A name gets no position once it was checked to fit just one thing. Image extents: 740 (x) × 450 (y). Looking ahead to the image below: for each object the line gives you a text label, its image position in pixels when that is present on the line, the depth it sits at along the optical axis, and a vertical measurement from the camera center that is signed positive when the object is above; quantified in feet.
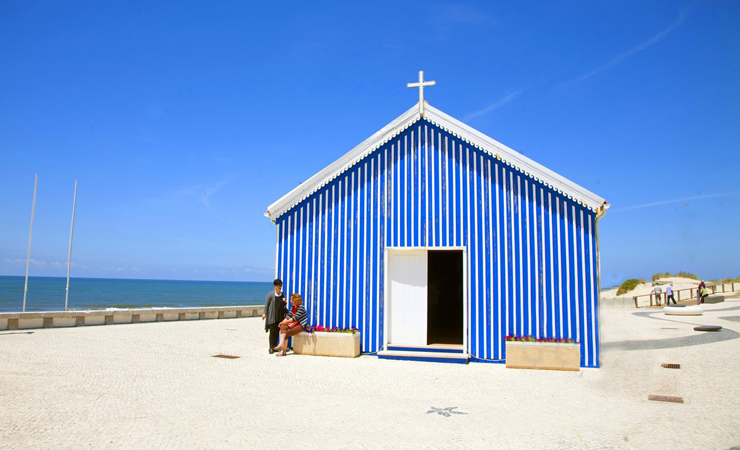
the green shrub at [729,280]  162.48 +3.99
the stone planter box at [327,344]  38.91 -4.55
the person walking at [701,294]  104.63 -0.43
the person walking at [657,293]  111.65 -0.42
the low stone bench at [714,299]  106.01 -1.41
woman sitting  39.83 -2.96
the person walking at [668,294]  102.99 -0.55
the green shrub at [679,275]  153.74 +4.99
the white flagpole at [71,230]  69.87 +6.71
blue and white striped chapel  36.09 +3.68
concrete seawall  53.98 -4.39
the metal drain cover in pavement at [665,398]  25.77 -5.43
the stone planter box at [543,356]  34.17 -4.48
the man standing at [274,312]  40.50 -2.24
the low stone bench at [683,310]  78.95 -2.95
